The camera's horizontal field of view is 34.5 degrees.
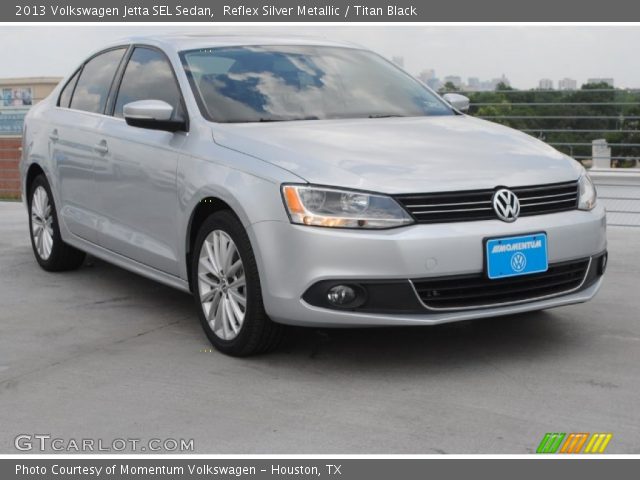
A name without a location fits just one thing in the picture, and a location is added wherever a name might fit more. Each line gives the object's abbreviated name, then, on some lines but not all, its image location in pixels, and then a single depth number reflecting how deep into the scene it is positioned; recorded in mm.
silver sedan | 4395
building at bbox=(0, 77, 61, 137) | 19656
